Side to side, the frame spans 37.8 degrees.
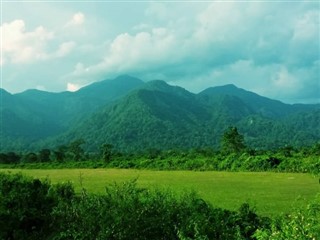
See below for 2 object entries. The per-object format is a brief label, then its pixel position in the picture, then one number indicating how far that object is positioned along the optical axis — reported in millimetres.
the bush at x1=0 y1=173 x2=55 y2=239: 10977
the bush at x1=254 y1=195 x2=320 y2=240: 5918
